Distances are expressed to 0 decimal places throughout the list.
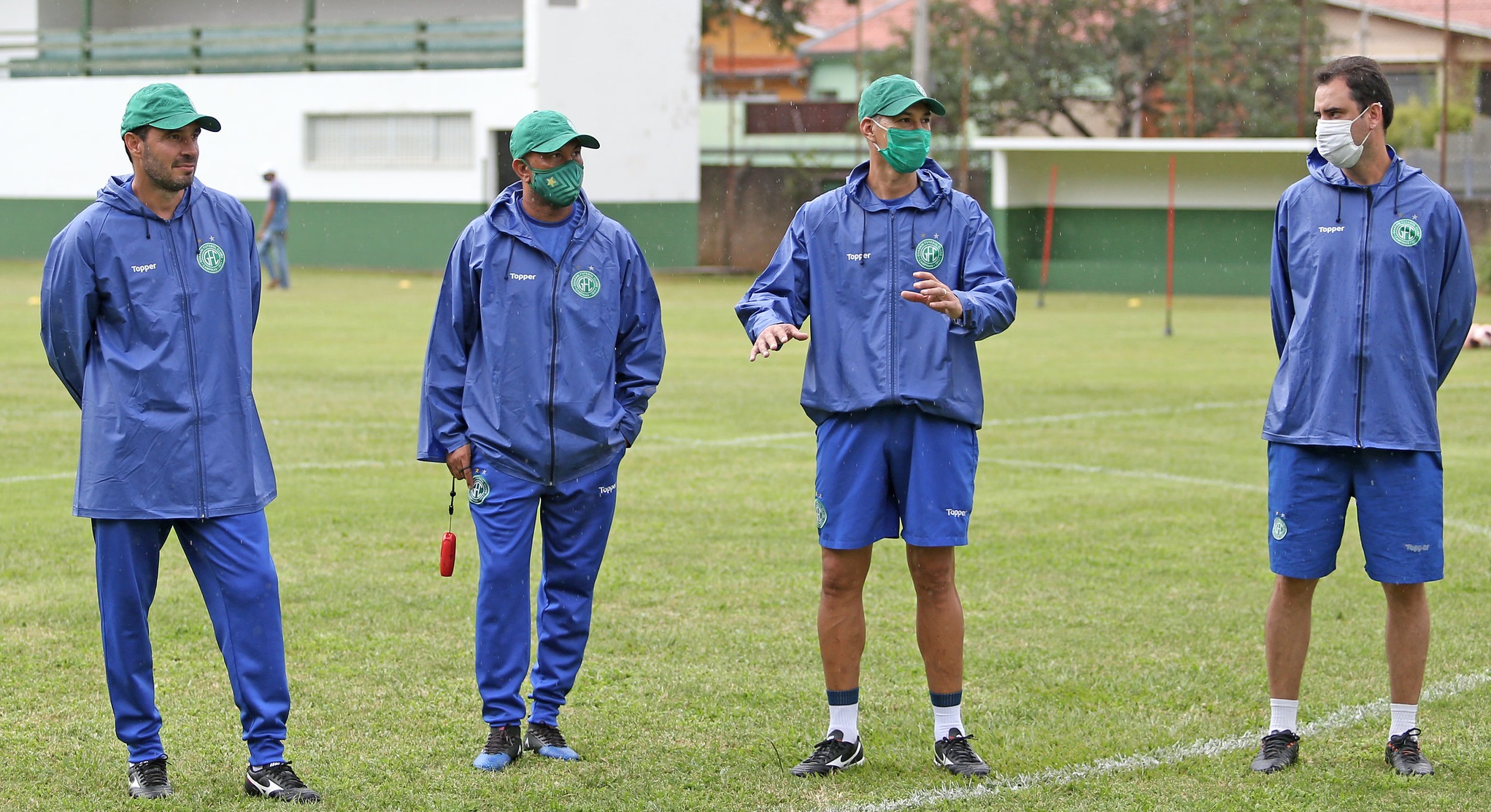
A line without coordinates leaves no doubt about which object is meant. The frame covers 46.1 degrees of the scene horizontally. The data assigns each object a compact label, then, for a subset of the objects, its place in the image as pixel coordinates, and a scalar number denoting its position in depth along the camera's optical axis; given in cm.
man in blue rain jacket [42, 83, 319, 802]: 508
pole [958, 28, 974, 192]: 3322
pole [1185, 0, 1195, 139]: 3331
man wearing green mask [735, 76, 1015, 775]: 549
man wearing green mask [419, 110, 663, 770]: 564
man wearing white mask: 543
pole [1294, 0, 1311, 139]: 3391
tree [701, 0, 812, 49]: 4962
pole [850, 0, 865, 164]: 3625
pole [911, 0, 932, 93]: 2945
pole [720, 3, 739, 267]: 3922
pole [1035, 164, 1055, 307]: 3044
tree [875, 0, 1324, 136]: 3759
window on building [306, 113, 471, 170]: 3878
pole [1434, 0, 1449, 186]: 3006
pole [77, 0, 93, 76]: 4272
